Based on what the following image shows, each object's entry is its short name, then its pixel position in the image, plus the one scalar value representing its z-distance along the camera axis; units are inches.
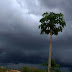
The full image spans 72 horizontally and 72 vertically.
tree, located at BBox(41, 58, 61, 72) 981.7
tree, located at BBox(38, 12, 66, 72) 1010.6
